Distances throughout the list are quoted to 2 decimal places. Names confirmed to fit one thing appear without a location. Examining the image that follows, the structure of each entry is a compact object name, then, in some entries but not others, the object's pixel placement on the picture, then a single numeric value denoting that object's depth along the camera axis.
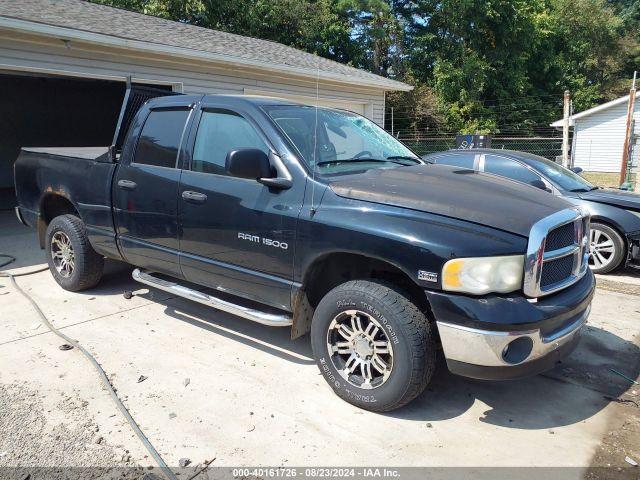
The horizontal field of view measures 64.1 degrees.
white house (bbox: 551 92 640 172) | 29.12
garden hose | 2.84
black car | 6.51
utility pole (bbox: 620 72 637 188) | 12.30
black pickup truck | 2.92
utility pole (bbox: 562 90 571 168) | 12.91
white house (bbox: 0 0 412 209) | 7.66
